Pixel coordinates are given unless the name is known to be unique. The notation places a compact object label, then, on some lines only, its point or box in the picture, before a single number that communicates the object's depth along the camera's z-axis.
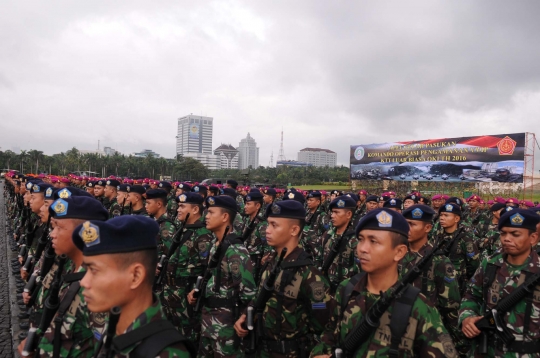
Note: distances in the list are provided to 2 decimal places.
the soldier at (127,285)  1.86
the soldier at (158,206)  6.07
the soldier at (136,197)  8.21
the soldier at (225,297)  3.66
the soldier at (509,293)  2.97
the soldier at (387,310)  2.15
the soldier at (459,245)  6.12
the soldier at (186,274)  5.00
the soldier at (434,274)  4.27
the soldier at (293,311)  3.24
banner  27.45
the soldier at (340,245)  5.46
